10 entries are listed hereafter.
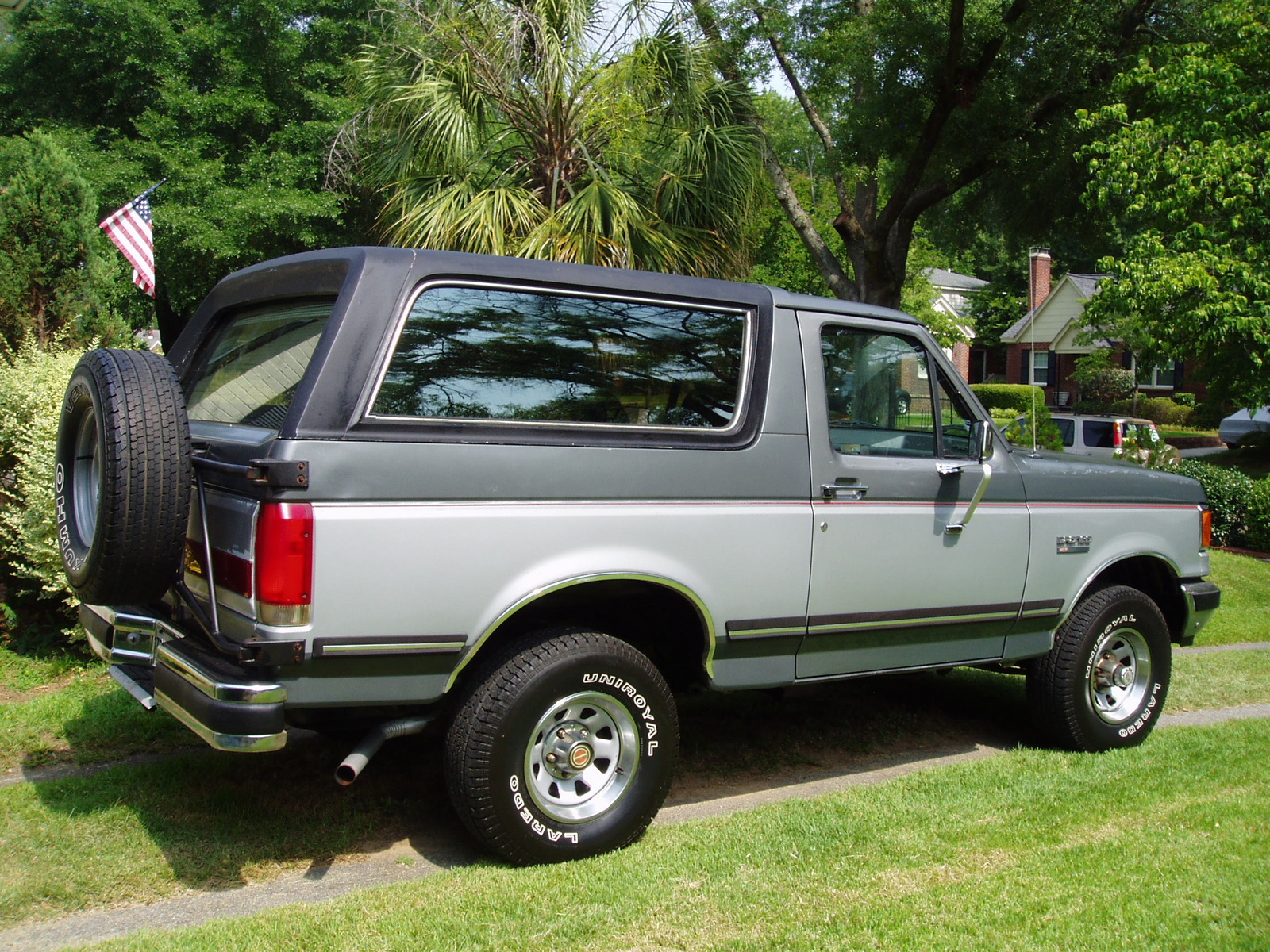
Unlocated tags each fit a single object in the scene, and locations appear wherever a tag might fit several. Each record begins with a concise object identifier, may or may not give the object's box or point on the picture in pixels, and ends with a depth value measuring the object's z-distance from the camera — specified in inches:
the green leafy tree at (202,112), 703.7
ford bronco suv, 141.3
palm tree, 349.4
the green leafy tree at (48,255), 380.8
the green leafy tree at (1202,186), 449.1
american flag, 474.9
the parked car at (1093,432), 745.6
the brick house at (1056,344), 1605.6
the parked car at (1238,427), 1070.9
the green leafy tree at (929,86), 481.4
